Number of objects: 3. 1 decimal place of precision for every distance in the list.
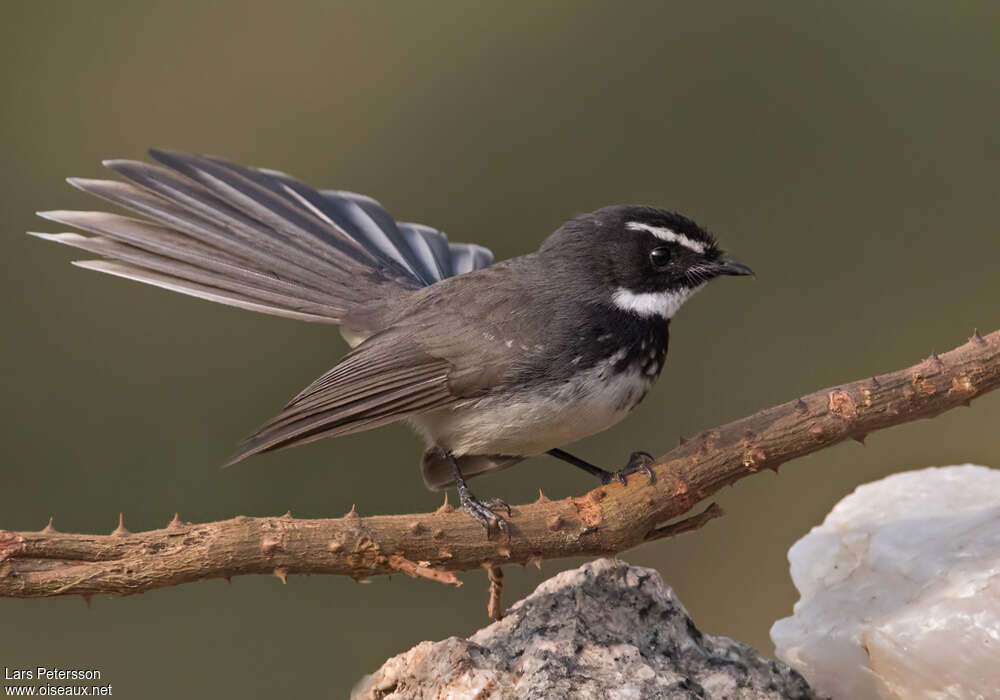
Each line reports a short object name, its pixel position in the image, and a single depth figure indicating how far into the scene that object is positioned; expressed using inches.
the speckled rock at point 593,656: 168.4
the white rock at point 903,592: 174.6
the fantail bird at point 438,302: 219.9
